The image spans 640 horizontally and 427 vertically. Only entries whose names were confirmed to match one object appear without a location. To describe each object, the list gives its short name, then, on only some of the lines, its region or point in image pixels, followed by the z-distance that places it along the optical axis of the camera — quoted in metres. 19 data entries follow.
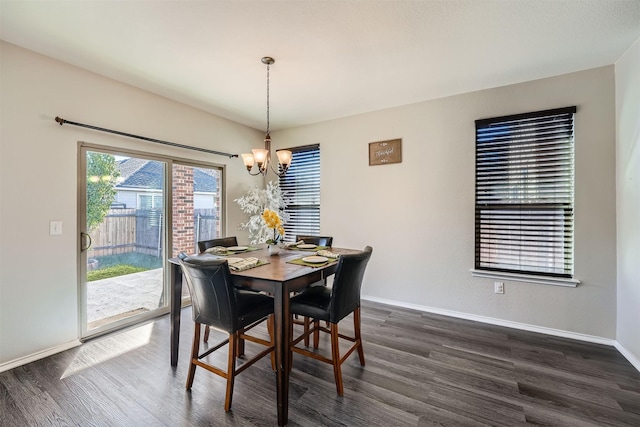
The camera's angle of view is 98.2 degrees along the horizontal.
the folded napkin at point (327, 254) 2.39
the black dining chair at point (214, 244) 2.74
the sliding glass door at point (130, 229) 2.77
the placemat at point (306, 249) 2.88
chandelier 2.51
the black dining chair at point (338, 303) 1.93
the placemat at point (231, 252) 2.53
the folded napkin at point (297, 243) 3.08
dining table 1.69
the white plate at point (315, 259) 2.17
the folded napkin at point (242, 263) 1.94
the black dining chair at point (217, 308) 1.74
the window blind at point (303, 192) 4.40
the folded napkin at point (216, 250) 2.61
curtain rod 2.52
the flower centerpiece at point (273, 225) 2.54
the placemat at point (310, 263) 2.10
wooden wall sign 3.66
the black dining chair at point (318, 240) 3.12
